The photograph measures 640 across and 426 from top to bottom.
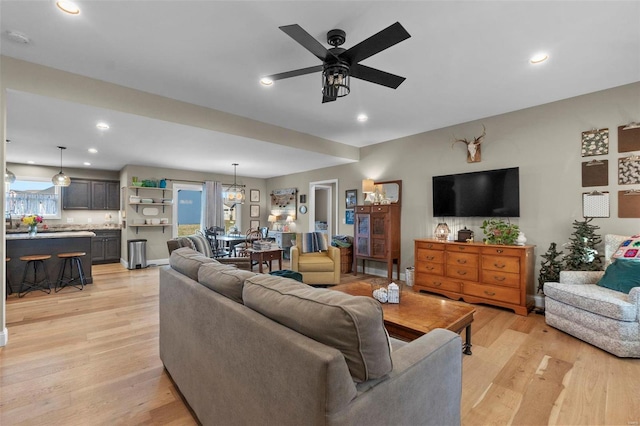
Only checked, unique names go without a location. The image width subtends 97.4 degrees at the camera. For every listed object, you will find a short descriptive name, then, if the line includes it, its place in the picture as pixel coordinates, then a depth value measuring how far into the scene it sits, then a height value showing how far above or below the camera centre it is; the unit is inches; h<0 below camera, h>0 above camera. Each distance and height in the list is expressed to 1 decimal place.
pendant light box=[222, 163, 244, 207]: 302.4 +22.0
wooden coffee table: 82.4 -32.6
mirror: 210.8 +16.6
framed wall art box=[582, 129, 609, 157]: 131.3 +34.0
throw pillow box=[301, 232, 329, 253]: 198.5 -20.8
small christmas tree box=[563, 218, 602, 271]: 126.6 -16.8
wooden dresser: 138.6 -32.1
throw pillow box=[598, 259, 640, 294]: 104.7 -24.1
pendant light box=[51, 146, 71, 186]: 213.3 +25.3
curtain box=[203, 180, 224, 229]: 303.7 +8.9
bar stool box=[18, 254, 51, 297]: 171.6 -41.4
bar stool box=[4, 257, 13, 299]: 169.3 -44.1
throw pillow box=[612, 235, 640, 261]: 111.4 -14.7
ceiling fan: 71.7 +45.6
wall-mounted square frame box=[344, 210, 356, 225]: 247.3 -3.3
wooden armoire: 202.4 -11.0
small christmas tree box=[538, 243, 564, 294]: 135.8 -26.7
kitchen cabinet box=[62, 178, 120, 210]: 270.3 +18.0
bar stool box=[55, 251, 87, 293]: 185.0 -40.5
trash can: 248.1 -35.7
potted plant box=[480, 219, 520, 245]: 146.9 -10.2
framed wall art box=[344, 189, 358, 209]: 243.9 +13.6
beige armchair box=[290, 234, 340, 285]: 186.7 -36.1
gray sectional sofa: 34.3 -22.2
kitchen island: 173.0 -23.5
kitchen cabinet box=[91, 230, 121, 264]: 268.8 -32.7
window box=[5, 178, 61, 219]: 250.7 +13.3
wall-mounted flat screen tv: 156.1 +11.7
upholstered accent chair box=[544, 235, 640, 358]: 95.4 -36.1
